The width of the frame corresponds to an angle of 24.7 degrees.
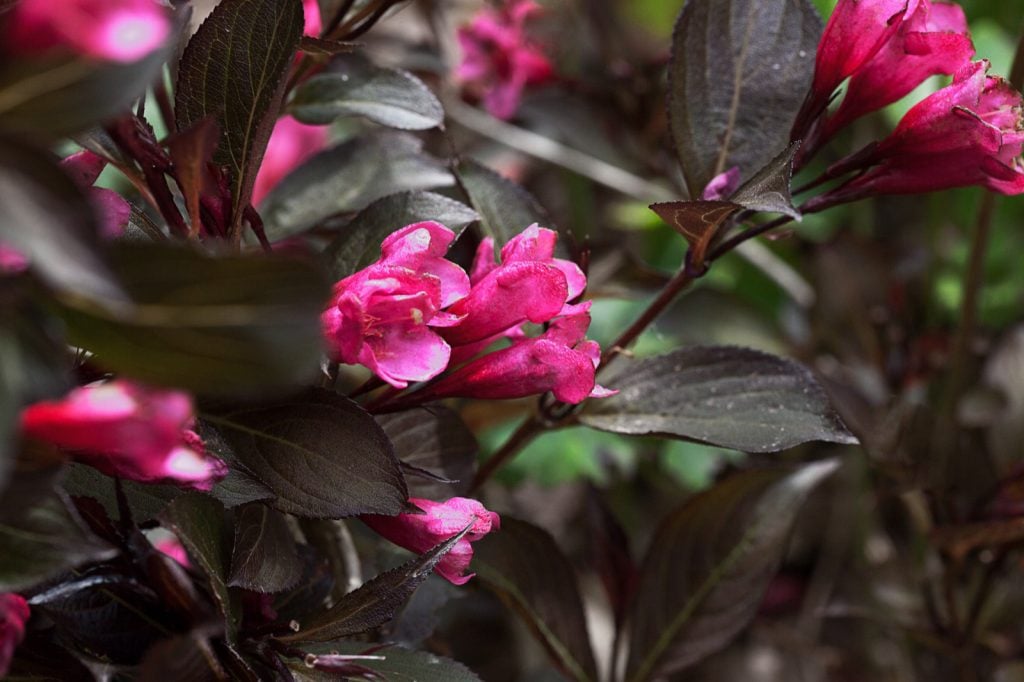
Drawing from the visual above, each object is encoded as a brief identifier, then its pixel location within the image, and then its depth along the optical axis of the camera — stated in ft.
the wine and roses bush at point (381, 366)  1.16
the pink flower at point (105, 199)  1.30
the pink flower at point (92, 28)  1.15
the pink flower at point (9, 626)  1.22
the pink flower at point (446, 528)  1.36
